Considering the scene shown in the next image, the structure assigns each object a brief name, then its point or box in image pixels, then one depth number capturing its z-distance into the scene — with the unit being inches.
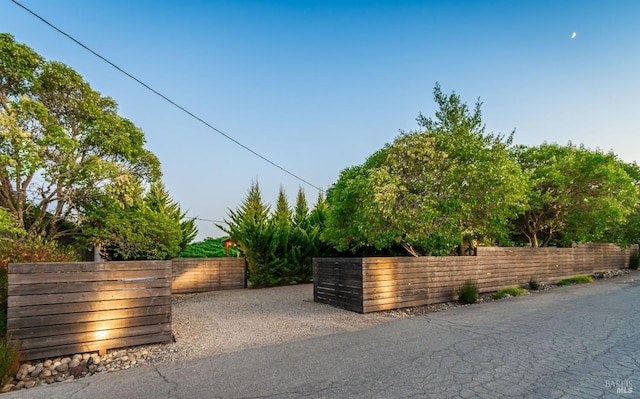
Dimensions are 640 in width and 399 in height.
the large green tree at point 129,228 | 293.0
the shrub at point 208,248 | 855.1
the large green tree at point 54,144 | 232.7
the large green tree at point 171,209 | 462.0
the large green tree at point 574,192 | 458.3
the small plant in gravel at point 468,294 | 317.7
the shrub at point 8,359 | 131.4
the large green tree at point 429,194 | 309.3
